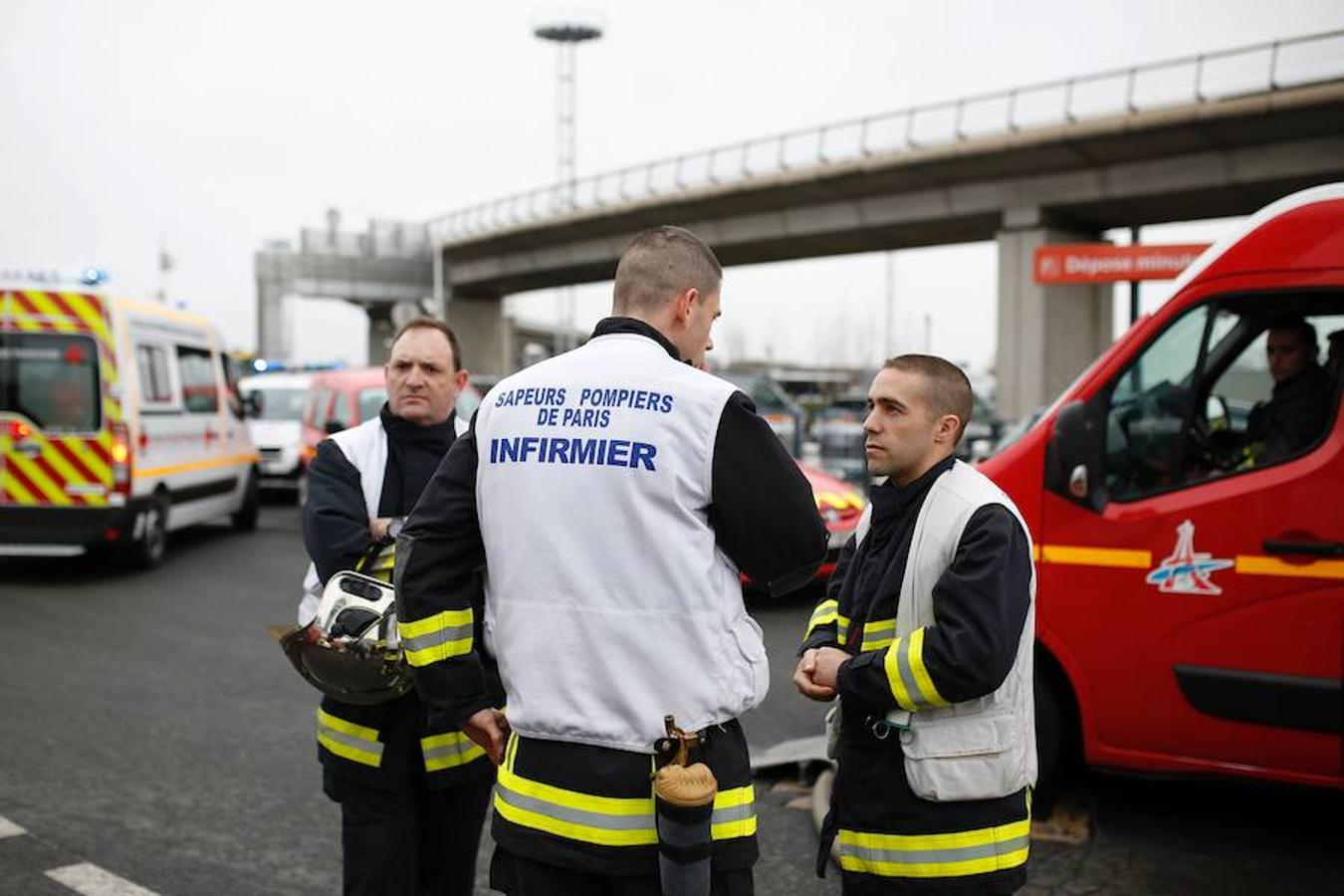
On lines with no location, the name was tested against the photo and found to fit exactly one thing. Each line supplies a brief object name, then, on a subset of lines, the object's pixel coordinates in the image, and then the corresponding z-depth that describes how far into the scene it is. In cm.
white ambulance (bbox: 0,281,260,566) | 979
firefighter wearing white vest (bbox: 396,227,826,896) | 216
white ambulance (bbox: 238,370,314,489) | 1638
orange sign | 1236
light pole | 5509
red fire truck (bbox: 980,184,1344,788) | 402
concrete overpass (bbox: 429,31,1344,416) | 2162
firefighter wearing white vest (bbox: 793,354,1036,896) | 250
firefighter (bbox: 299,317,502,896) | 308
